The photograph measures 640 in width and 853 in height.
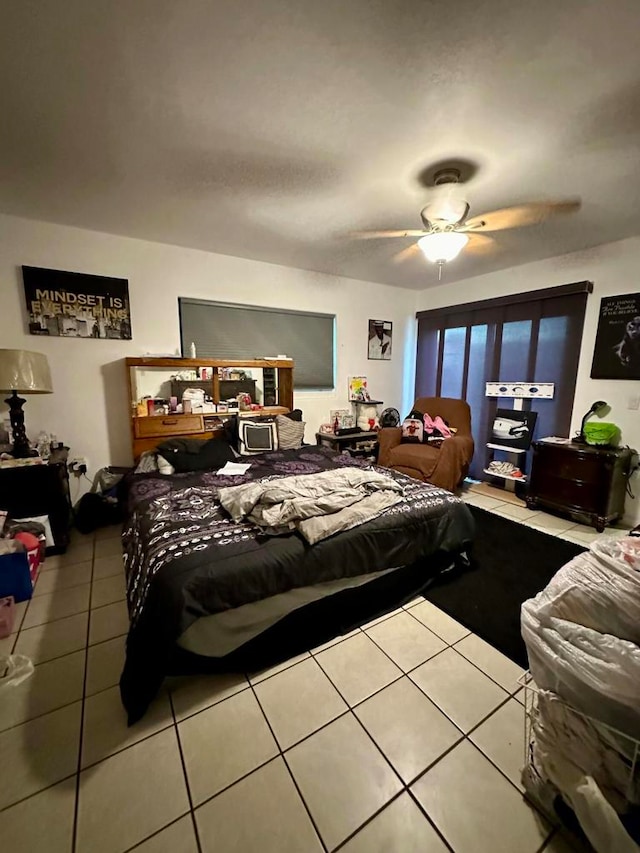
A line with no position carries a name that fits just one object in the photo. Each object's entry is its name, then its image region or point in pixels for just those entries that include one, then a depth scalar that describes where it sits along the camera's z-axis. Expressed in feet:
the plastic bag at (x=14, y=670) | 4.76
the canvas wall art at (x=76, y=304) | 8.77
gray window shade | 10.96
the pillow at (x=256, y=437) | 10.42
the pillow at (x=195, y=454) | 8.89
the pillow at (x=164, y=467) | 8.68
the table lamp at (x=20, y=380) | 7.42
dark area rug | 5.94
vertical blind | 11.10
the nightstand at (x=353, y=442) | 13.17
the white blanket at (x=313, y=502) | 5.45
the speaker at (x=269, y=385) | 12.41
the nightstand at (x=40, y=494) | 7.50
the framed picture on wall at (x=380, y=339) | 14.67
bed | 4.28
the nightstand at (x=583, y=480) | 9.32
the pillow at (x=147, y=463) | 8.86
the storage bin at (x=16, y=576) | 6.25
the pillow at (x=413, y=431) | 12.57
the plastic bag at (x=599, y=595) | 3.25
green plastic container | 9.78
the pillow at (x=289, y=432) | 11.13
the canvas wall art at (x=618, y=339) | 9.61
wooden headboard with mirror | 9.91
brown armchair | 11.13
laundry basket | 2.73
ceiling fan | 6.97
